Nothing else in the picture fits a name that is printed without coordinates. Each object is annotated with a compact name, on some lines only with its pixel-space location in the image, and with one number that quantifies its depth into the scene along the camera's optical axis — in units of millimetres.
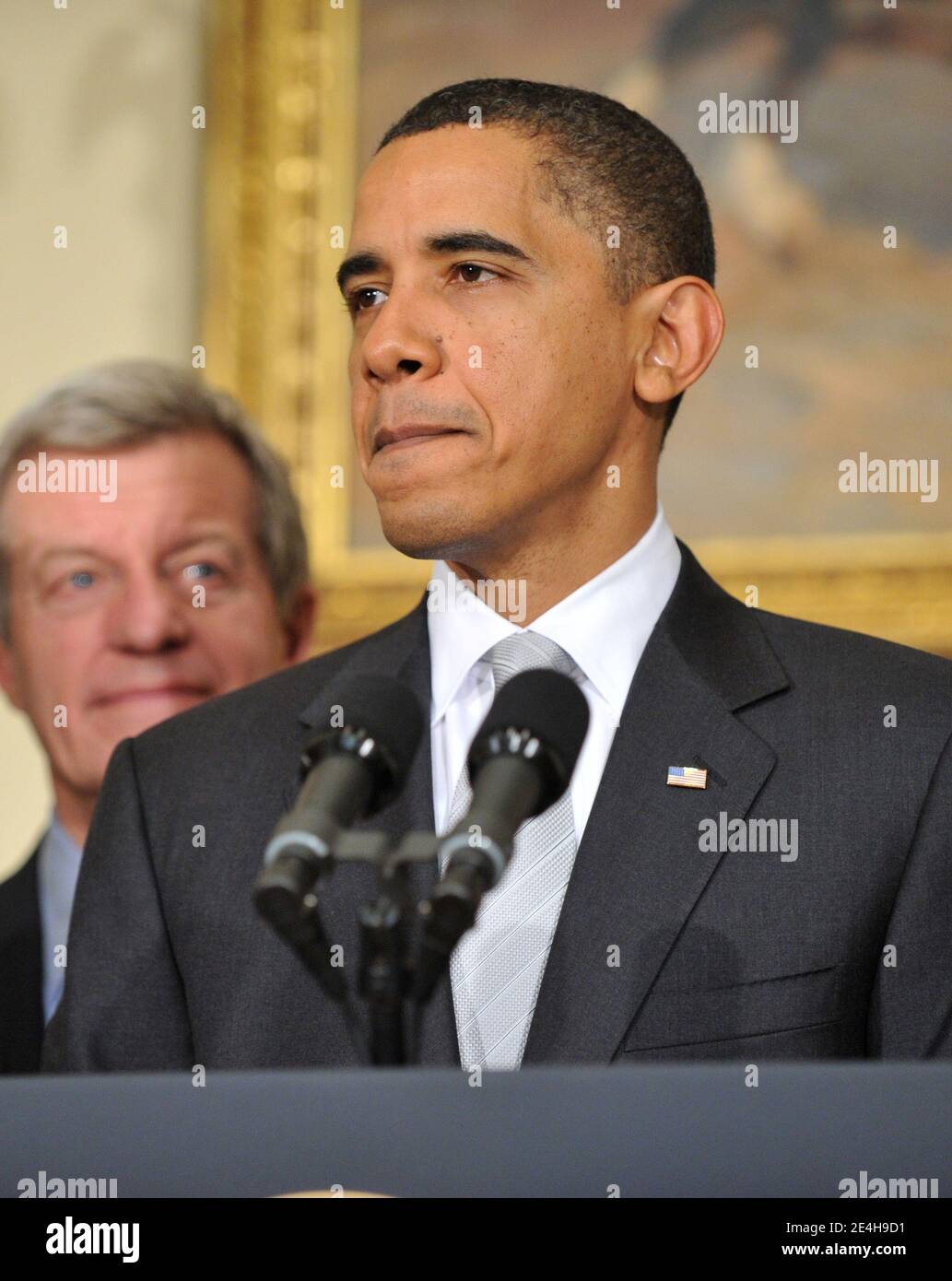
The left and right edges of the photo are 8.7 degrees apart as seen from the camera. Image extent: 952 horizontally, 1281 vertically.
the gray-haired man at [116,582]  3017
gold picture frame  3207
